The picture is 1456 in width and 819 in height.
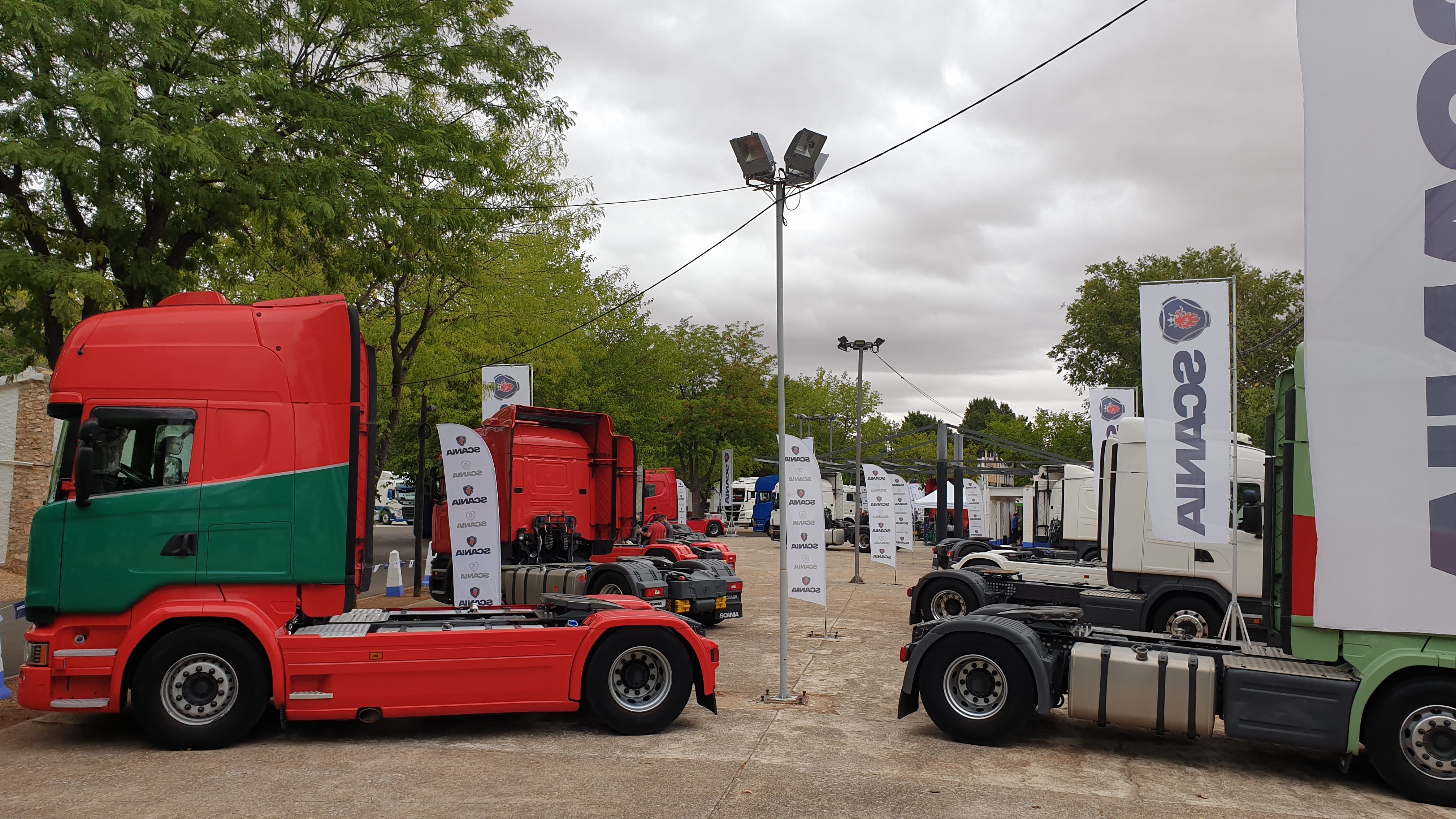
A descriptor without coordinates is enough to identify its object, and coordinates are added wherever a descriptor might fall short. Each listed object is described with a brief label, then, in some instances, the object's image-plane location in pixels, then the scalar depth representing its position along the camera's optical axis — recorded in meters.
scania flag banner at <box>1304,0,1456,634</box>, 6.20
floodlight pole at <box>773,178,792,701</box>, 8.91
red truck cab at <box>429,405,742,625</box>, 13.27
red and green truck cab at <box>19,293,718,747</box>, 6.92
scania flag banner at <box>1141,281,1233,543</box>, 9.92
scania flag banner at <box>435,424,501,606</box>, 11.23
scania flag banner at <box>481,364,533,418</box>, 18.20
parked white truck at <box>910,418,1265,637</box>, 12.27
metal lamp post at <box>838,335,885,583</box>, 23.89
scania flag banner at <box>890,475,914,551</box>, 25.36
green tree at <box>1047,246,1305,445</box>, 45.41
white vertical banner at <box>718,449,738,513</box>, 49.88
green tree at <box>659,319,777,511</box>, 55.91
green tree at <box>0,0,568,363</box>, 9.29
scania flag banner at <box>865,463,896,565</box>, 21.41
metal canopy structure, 30.89
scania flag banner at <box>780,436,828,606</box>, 12.14
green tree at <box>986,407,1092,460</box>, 58.62
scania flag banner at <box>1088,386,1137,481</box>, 20.81
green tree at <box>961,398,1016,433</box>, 122.81
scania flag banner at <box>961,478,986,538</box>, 38.56
